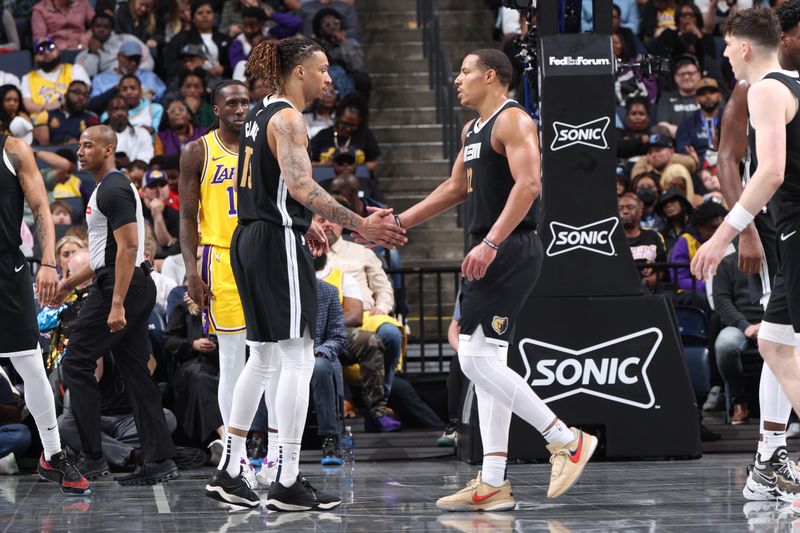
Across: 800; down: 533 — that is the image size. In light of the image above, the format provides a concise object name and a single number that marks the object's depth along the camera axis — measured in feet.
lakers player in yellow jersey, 41.78
